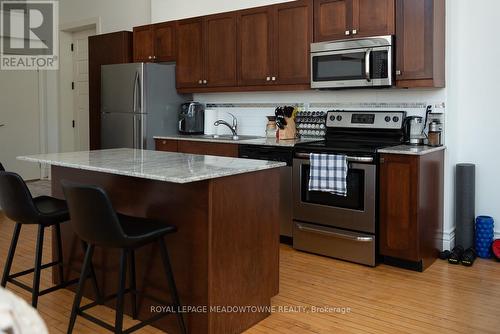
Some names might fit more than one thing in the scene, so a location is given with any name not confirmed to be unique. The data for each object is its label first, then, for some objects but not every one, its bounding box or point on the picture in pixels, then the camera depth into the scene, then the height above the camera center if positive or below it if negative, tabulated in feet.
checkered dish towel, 12.41 -1.01
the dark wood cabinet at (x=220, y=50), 16.21 +2.87
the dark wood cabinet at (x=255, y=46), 15.24 +2.83
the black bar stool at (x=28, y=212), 8.58 -1.41
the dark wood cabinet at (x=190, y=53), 17.20 +2.92
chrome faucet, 16.83 +0.35
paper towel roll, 17.80 +0.50
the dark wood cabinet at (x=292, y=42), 14.32 +2.77
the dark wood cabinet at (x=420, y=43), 12.00 +2.28
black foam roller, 12.79 -1.82
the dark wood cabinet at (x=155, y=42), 18.02 +3.49
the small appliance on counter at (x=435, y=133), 12.80 +0.03
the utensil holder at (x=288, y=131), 15.42 +0.11
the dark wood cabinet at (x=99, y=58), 19.28 +3.08
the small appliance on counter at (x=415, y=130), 13.08 +0.11
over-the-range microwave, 12.66 +1.94
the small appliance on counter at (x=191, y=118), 17.93 +0.62
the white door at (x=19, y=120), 24.06 +0.79
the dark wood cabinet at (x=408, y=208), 11.70 -1.82
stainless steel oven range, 12.28 -1.61
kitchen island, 7.96 -1.65
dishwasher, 13.85 -1.23
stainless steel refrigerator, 17.40 +1.17
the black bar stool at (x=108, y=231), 7.14 -1.49
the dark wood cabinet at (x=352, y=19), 12.69 +3.14
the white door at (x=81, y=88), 23.63 +2.32
